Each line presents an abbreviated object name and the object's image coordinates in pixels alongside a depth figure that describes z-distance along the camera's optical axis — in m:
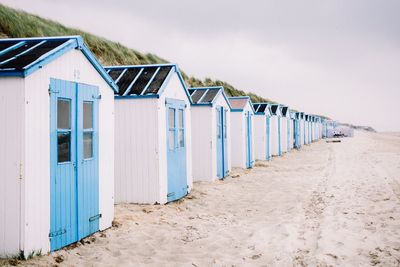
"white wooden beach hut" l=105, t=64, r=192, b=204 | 9.08
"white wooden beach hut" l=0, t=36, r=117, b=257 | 4.98
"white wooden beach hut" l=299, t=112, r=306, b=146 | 37.06
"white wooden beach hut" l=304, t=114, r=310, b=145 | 40.26
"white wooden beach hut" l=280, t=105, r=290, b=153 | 27.38
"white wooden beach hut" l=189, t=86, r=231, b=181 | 13.23
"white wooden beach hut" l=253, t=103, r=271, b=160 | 21.06
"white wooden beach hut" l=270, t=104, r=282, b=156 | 24.17
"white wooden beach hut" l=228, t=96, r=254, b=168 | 16.80
